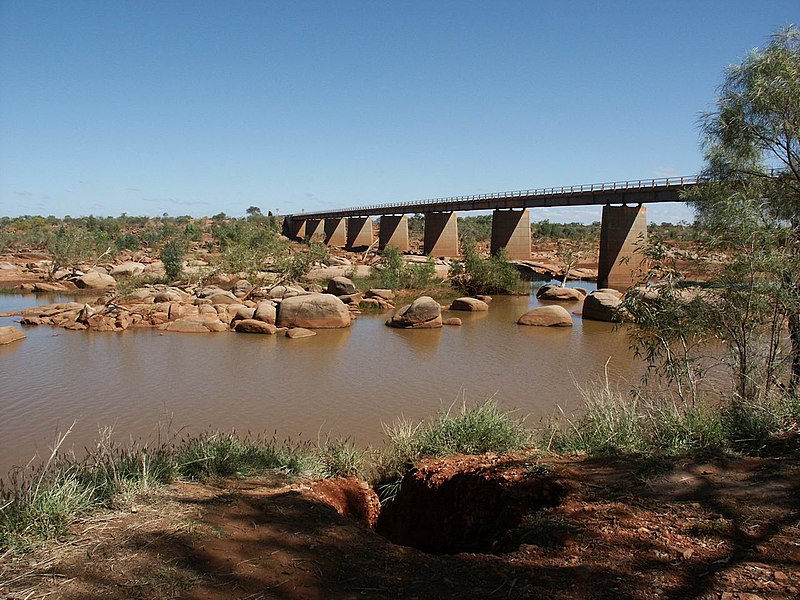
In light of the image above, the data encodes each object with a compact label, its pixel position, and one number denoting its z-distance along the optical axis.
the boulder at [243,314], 20.80
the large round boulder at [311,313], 20.50
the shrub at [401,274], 30.22
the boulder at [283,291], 24.55
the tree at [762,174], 7.75
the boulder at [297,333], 19.03
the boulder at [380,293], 27.11
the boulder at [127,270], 33.04
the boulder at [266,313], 20.42
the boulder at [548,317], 21.58
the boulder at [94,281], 31.55
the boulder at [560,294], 29.27
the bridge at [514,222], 32.06
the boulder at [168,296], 23.92
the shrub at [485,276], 30.97
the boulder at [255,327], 19.42
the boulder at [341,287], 26.73
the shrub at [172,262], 29.84
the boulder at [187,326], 19.72
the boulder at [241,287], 26.69
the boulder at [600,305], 22.89
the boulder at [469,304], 25.55
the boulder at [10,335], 17.26
